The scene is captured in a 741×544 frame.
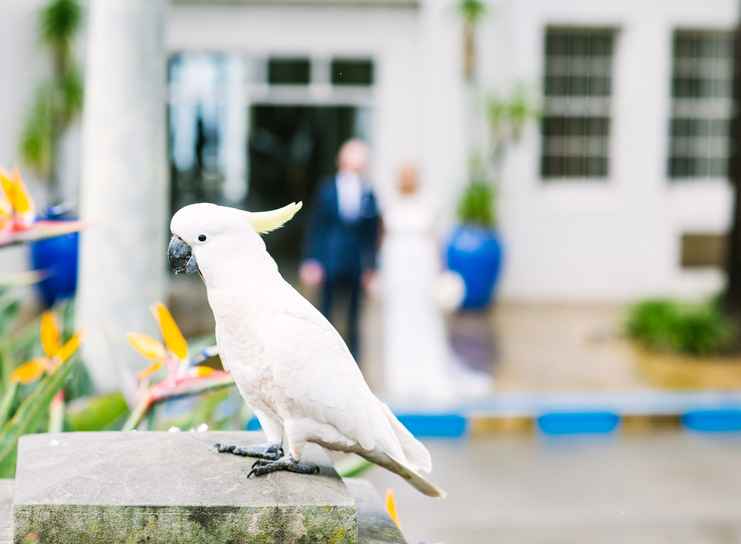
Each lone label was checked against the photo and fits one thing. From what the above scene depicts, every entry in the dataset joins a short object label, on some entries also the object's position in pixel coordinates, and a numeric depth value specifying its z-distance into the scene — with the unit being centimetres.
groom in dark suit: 939
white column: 376
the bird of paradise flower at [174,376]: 243
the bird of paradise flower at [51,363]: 262
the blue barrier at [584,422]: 877
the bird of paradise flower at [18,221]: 256
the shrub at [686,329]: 1104
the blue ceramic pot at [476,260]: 1402
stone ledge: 171
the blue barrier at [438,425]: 859
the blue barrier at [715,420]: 885
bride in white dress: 958
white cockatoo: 187
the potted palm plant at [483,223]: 1405
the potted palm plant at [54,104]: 1345
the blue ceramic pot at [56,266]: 1243
